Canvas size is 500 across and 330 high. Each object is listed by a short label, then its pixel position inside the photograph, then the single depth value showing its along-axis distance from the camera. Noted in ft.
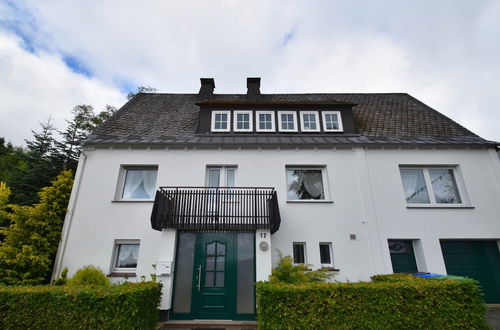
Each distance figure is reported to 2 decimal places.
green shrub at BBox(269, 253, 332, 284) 20.59
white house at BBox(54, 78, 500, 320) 22.95
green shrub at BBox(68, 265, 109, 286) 21.24
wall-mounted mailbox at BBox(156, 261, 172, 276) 21.27
